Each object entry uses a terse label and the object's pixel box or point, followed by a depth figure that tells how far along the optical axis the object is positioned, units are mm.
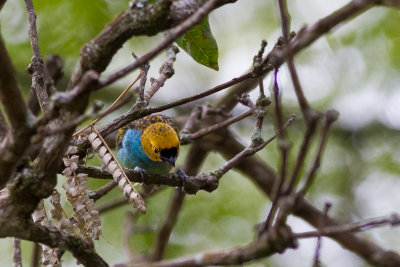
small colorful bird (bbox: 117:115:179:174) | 10555
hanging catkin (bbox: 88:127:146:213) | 5652
